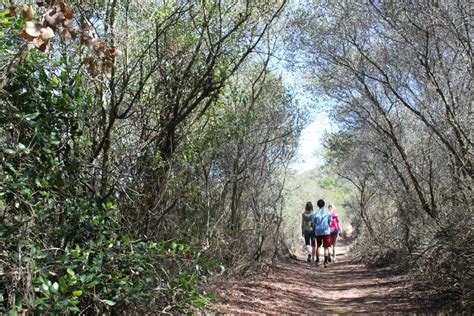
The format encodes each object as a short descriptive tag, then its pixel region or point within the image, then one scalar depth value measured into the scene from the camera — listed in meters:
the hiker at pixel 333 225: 17.62
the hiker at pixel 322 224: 15.56
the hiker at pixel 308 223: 17.35
